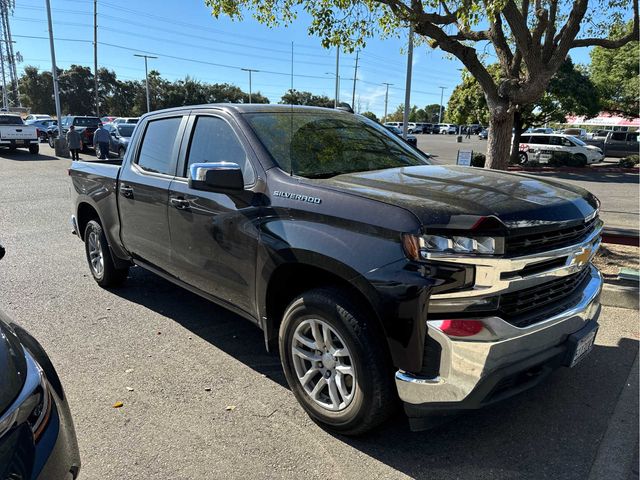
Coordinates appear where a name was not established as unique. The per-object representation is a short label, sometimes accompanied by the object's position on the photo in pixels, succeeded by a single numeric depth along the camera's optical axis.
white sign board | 8.23
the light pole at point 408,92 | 10.29
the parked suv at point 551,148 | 24.34
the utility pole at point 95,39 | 52.38
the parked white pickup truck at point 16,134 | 22.36
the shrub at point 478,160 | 20.31
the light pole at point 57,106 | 22.94
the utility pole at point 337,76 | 30.79
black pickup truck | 2.38
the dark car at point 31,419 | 1.73
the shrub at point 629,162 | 23.55
